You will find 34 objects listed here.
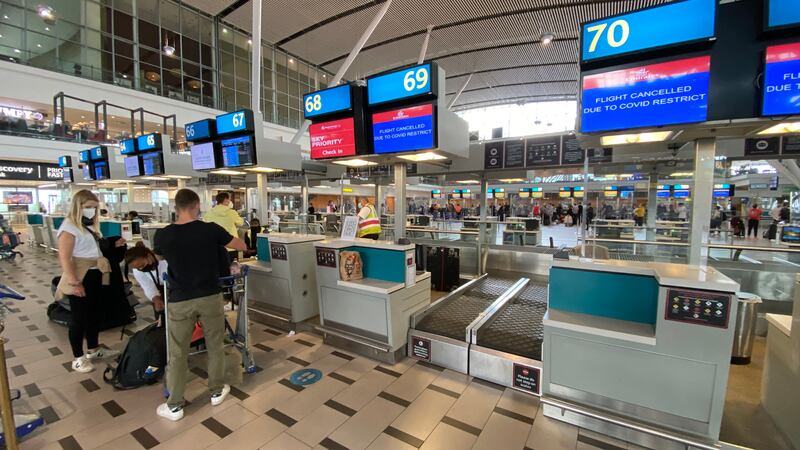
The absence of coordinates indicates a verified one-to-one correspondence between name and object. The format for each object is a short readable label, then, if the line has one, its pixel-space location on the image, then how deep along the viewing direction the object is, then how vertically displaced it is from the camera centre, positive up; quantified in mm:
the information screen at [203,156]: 5309 +820
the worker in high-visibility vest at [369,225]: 5230 -297
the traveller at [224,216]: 4852 -159
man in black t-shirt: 2498 -607
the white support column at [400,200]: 4105 +89
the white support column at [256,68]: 8945 +3879
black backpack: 2969 -1451
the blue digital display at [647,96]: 2303 +845
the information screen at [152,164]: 7039 +908
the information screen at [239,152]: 4824 +822
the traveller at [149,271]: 3211 -676
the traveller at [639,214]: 8795 -140
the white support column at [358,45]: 11711 +6287
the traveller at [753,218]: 12077 -302
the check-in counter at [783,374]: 2170 -1189
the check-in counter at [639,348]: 2111 -995
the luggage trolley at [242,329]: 3114 -1265
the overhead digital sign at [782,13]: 2119 +1311
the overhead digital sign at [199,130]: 5281 +1257
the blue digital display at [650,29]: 2256 +1327
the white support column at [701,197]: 2641 +103
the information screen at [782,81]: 2148 +869
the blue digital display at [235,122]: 4821 +1275
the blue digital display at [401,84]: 3260 +1306
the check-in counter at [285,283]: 4375 -1082
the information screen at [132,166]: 7430 +886
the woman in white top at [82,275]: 3090 -709
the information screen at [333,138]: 3938 +853
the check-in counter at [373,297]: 3561 -1062
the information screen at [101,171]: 8711 +919
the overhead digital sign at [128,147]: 7401 +1336
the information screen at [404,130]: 3361 +840
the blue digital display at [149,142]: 6961 +1373
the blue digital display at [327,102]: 3905 +1316
